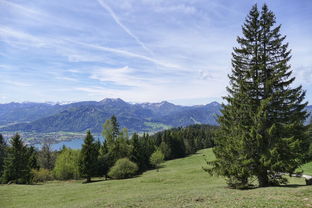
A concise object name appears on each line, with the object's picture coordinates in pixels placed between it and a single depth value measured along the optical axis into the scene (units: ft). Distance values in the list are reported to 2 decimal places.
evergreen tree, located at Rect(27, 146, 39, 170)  207.74
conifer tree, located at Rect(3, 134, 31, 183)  151.64
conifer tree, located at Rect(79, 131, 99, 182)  163.02
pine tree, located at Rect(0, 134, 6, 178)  214.14
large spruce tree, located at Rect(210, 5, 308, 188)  61.61
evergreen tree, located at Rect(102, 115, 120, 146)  204.57
